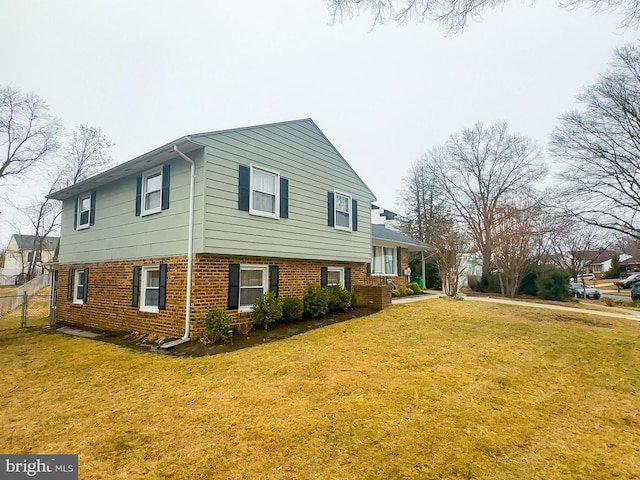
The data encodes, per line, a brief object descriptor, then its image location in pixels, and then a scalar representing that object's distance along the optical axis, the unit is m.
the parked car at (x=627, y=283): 31.43
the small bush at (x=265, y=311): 8.89
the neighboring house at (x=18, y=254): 41.95
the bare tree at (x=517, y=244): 18.78
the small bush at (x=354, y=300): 11.89
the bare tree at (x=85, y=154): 23.78
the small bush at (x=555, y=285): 18.81
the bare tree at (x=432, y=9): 4.28
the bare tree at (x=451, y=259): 14.50
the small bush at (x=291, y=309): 9.58
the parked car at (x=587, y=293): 25.52
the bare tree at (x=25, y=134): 17.48
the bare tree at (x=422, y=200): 30.98
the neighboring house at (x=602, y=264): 59.24
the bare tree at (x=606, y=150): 16.41
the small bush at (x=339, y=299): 10.99
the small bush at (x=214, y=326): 7.77
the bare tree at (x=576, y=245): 26.91
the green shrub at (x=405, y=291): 17.52
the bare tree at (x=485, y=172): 26.30
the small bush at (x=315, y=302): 10.25
